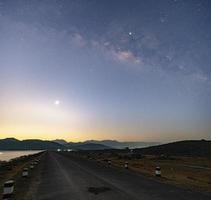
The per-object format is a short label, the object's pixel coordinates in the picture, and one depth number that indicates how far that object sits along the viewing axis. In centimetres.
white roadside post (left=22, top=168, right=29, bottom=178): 1446
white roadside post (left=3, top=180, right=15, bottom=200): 725
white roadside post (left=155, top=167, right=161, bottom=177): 1494
